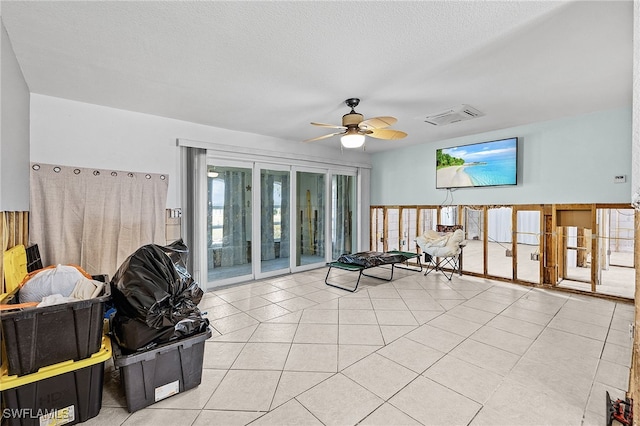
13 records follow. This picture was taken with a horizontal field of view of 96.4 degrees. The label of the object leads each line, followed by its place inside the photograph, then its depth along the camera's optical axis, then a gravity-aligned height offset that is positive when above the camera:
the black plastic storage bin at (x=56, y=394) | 1.48 -1.01
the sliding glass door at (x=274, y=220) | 5.05 -0.19
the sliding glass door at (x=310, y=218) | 5.56 -0.17
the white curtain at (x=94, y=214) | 3.07 -0.05
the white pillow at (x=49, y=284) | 1.79 -0.48
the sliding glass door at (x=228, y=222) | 4.52 -0.21
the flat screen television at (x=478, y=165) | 4.55 +0.78
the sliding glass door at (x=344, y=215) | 6.24 -0.11
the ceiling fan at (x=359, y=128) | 3.14 +0.94
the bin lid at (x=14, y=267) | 1.94 -0.42
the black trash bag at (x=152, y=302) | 1.76 -0.59
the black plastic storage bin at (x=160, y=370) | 1.74 -1.03
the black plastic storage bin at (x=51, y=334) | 1.45 -0.67
